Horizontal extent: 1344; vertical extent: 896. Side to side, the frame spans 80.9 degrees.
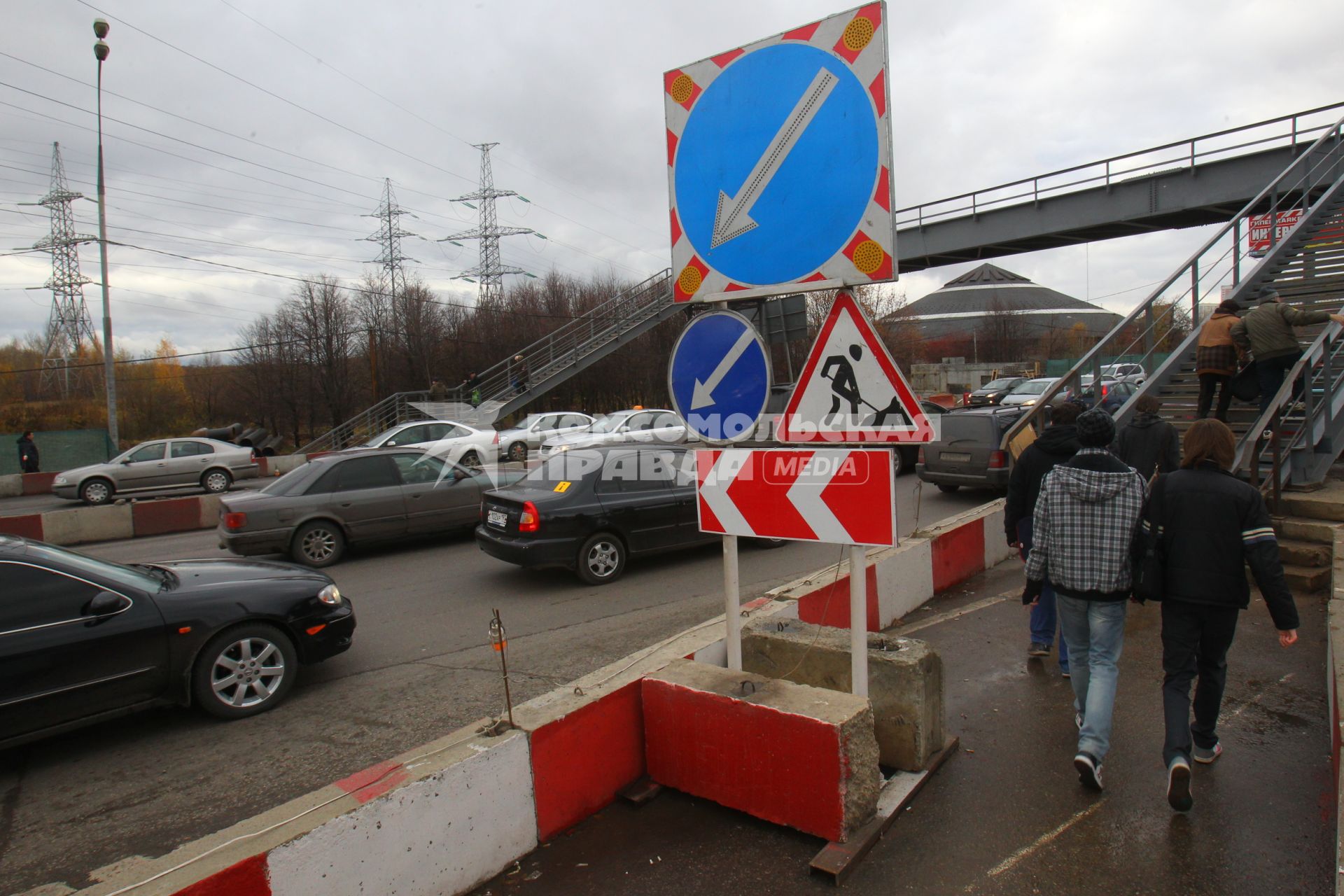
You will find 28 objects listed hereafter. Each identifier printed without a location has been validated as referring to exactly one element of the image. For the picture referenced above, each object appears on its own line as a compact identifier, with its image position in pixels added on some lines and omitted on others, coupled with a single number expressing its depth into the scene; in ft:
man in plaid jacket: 12.68
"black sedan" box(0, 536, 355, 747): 15.05
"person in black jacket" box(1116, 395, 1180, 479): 20.54
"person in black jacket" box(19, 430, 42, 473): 84.02
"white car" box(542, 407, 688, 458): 68.08
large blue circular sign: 11.84
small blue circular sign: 12.45
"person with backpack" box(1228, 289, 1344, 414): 28.17
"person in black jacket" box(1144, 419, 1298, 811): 11.76
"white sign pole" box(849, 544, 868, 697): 12.14
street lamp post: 71.33
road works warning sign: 11.71
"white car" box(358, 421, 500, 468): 64.69
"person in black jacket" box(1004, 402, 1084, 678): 16.74
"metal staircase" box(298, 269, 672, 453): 103.04
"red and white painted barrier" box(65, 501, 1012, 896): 8.41
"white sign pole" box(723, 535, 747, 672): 13.33
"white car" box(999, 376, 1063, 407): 75.61
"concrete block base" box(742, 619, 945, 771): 12.97
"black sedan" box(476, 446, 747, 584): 28.53
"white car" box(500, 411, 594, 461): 80.43
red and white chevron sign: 11.72
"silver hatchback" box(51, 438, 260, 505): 62.44
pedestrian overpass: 51.70
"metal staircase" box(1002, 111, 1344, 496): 26.50
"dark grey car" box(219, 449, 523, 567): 32.58
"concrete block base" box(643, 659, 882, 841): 10.84
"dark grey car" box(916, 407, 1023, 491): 42.04
